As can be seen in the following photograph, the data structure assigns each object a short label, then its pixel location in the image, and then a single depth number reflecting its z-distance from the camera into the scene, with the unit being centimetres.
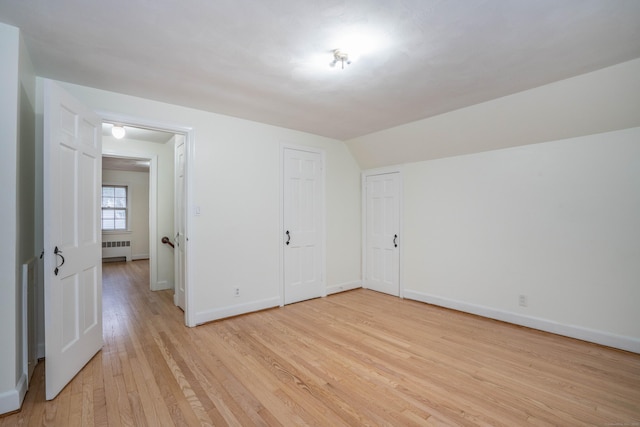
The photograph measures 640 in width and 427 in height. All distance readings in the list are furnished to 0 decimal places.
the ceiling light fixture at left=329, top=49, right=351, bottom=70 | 218
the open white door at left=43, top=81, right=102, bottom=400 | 208
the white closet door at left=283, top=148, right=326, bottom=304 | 429
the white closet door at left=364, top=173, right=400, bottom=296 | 476
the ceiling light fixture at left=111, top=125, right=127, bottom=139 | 379
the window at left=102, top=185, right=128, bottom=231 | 816
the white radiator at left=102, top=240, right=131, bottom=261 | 801
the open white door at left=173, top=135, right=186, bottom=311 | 400
